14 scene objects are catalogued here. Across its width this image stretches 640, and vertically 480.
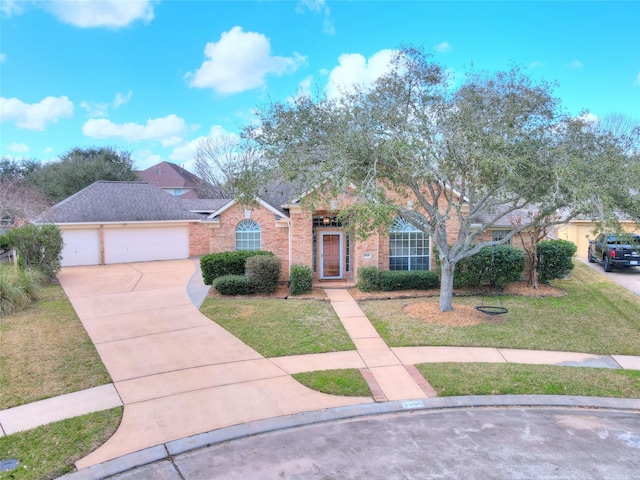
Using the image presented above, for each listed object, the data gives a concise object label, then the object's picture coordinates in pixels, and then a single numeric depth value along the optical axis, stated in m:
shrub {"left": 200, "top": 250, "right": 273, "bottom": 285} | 14.88
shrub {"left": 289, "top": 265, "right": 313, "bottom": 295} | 14.10
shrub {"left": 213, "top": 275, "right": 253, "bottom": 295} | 13.84
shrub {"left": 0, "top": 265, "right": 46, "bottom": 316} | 11.48
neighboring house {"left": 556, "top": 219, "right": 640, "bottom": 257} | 22.70
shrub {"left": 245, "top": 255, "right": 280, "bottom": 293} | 13.95
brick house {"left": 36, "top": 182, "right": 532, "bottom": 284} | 15.68
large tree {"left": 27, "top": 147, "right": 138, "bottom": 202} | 33.72
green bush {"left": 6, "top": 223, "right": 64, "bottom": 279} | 15.98
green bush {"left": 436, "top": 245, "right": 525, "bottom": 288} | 14.19
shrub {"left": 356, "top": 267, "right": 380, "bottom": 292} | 14.47
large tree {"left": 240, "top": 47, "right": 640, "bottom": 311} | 8.59
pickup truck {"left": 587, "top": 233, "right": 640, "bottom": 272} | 17.59
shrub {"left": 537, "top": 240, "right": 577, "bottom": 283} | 14.77
